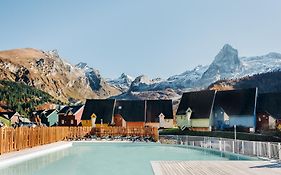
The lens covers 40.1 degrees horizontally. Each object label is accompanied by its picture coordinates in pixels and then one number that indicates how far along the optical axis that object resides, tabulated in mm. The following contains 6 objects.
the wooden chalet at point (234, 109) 50766
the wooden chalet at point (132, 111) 67500
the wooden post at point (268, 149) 18969
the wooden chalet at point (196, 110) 55719
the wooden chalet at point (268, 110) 48906
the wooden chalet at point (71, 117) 73938
